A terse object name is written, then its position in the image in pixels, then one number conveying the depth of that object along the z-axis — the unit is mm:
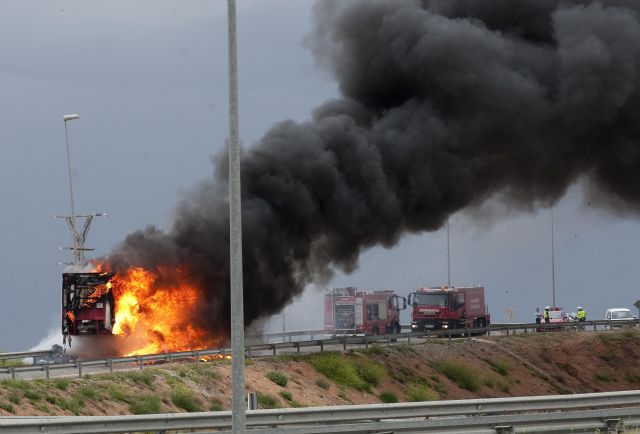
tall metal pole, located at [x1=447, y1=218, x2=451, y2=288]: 75412
